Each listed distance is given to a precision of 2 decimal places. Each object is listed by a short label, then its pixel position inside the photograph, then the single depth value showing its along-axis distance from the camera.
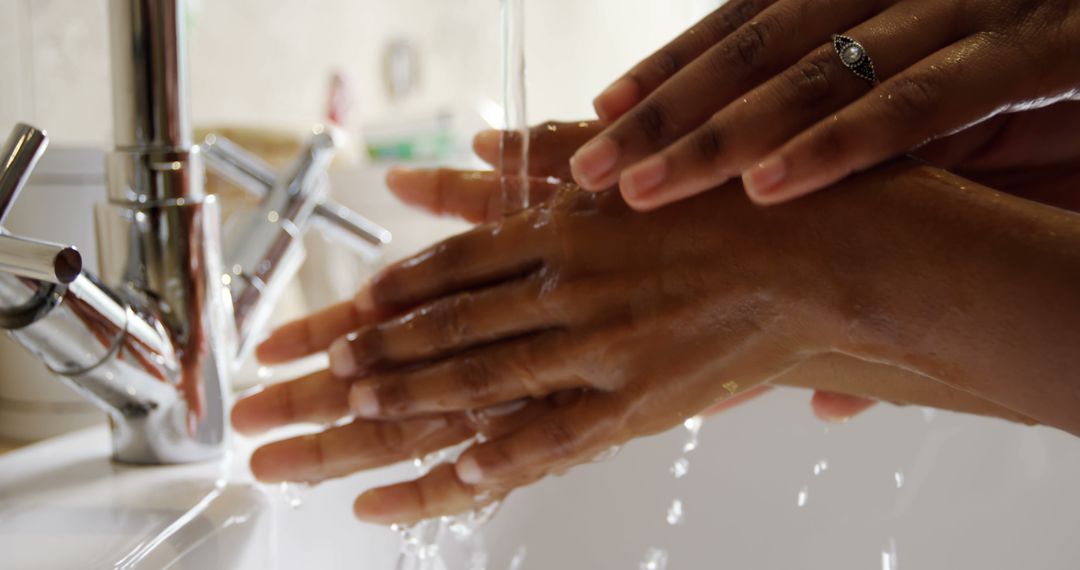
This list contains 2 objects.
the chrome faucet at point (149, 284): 0.45
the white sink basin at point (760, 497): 0.55
